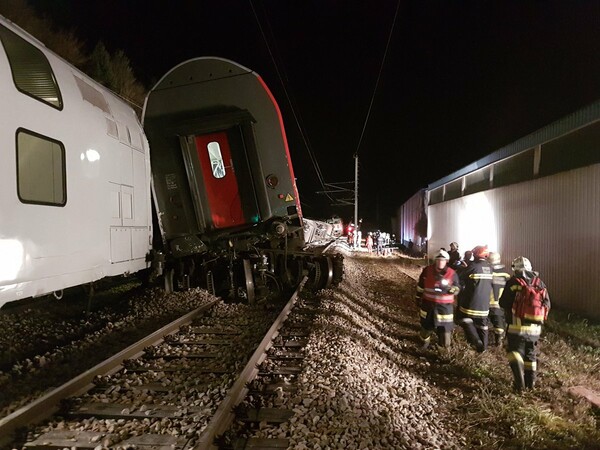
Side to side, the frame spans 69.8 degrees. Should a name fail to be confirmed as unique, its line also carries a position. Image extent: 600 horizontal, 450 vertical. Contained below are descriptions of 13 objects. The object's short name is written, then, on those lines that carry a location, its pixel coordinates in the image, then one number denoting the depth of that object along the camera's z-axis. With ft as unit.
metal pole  113.92
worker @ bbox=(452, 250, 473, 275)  26.21
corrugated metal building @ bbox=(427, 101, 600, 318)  29.18
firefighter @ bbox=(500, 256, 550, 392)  16.05
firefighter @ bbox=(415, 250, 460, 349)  20.31
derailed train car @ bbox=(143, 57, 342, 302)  24.71
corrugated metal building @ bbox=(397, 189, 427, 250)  91.66
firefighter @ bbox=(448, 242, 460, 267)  31.78
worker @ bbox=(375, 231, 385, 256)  88.15
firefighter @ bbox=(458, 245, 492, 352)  20.47
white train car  13.05
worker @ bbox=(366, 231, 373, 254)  90.00
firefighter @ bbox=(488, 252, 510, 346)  21.12
